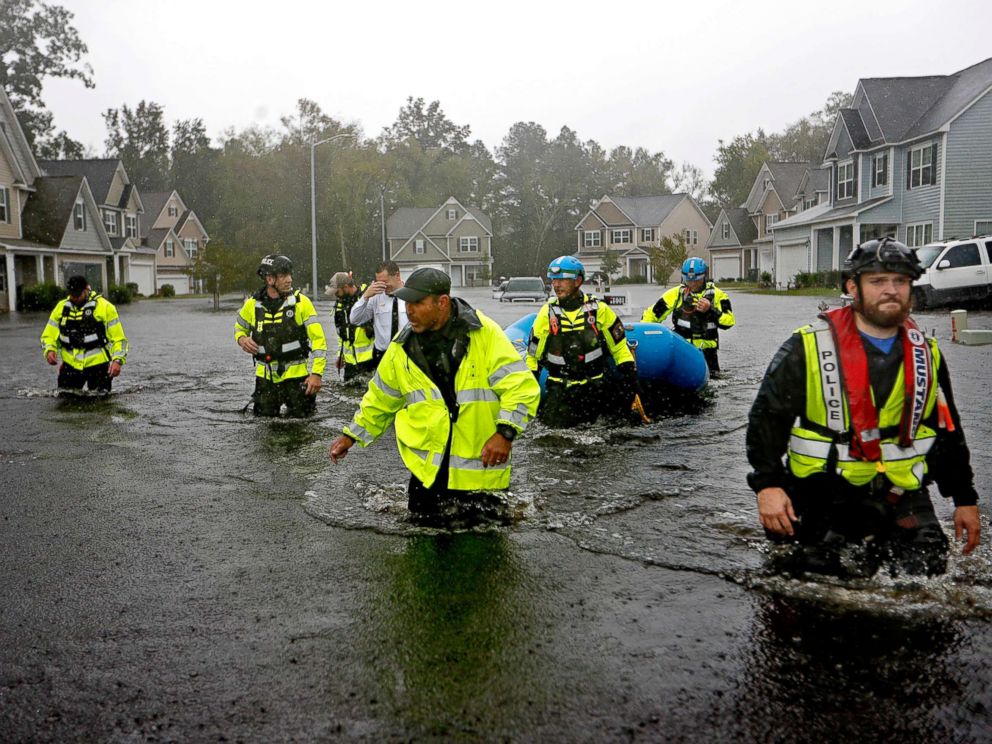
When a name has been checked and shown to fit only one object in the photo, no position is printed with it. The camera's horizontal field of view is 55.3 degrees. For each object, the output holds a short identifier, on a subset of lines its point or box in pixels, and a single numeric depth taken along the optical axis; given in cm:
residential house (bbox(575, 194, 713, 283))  8412
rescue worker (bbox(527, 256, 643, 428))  867
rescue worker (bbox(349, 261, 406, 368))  1105
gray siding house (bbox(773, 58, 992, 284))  3366
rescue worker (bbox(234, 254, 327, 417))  945
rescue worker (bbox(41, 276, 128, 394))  1145
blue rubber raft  1057
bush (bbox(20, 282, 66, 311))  3800
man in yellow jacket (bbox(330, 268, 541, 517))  524
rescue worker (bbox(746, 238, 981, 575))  391
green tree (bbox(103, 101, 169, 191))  10075
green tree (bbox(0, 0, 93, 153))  6594
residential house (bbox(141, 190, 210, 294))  6353
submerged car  3853
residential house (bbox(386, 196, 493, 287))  8612
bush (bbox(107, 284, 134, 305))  4509
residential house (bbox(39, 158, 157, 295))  5434
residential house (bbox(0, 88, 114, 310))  3975
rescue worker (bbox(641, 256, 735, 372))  1127
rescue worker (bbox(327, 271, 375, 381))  1214
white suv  2517
